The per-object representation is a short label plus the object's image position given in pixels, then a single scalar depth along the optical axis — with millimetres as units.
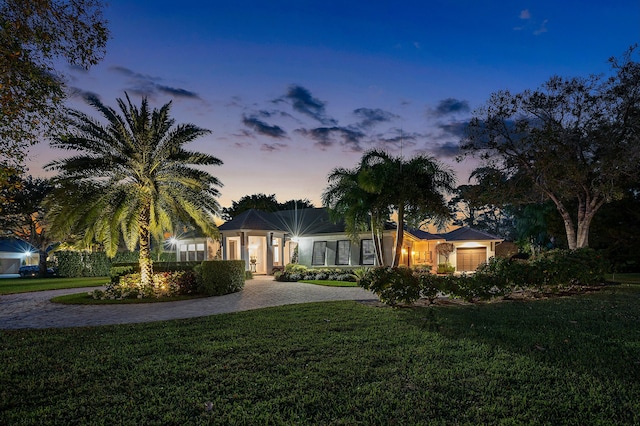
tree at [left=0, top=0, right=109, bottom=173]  5918
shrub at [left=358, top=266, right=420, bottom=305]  9352
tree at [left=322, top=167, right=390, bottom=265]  17828
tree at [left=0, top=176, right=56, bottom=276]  30750
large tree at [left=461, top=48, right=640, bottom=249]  15352
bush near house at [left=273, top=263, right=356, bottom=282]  20364
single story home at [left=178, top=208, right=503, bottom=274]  23375
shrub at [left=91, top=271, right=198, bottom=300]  13516
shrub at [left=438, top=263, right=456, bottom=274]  24672
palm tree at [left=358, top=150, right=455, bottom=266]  16766
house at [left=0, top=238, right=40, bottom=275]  41656
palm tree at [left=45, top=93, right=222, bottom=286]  12844
